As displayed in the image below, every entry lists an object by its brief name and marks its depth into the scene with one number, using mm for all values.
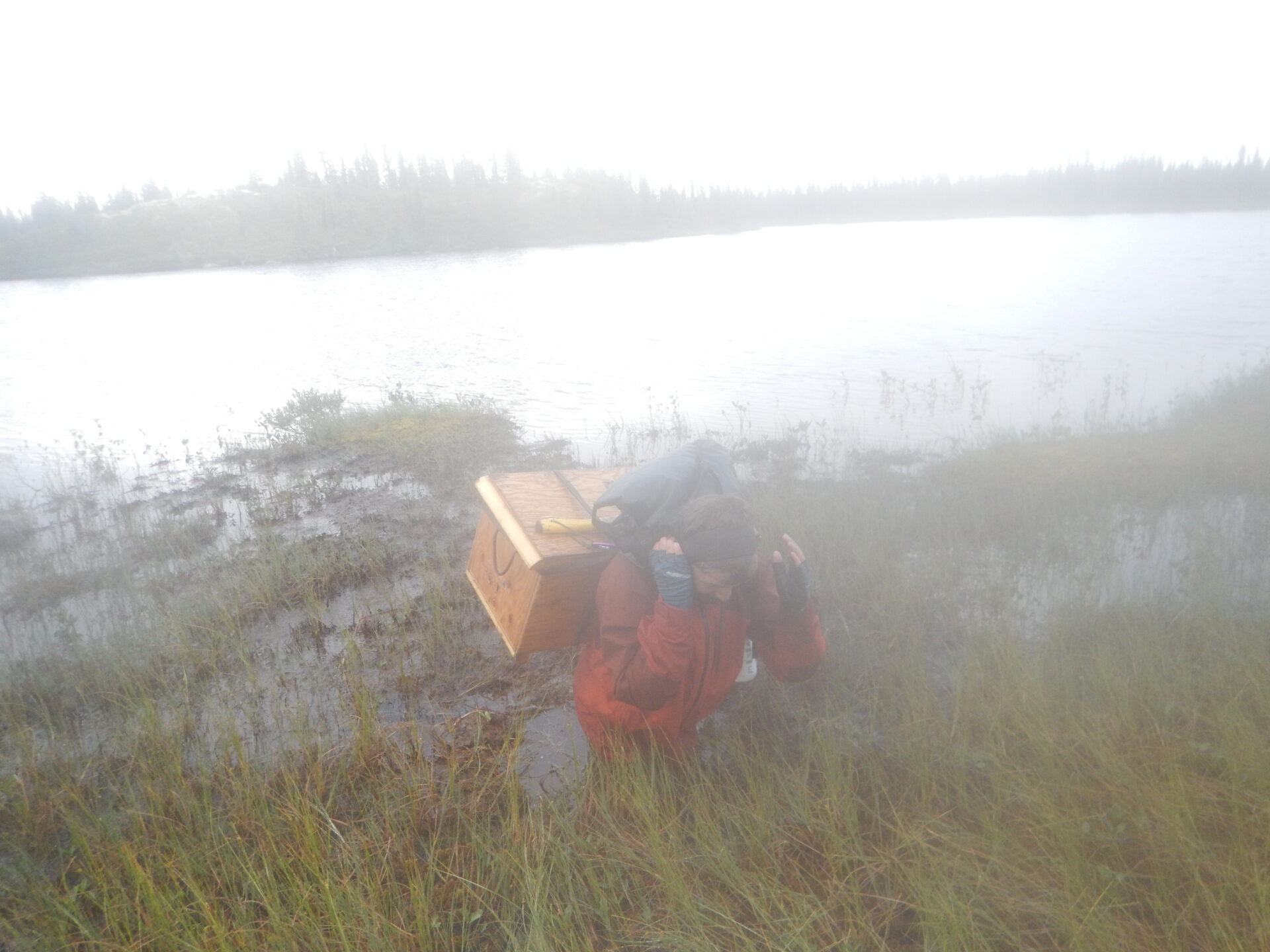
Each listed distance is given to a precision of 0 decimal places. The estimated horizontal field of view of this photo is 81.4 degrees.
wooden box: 2832
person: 2615
